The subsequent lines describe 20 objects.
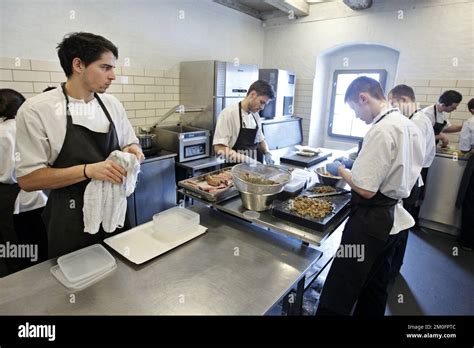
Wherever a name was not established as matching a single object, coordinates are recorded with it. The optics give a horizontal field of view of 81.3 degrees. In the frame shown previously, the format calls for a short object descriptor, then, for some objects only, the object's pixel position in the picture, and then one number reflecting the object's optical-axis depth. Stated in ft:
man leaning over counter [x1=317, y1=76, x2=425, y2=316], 5.18
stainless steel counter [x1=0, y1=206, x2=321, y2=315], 3.50
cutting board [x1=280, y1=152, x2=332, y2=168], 9.56
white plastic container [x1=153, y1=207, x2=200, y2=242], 4.94
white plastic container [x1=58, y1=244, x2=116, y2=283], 3.90
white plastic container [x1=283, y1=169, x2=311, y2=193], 6.15
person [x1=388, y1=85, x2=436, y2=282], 8.77
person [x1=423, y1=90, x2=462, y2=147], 11.32
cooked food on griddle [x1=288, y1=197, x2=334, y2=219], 5.26
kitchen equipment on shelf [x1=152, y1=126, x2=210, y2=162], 11.29
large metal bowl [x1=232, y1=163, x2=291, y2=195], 5.44
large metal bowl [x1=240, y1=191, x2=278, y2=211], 5.53
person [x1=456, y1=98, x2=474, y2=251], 11.14
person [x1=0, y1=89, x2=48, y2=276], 6.41
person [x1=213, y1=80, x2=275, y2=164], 8.54
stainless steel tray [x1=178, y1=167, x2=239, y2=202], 5.85
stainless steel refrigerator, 12.32
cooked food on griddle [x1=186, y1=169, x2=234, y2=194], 6.08
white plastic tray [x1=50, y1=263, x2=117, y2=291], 3.75
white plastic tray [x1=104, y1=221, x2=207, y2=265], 4.45
